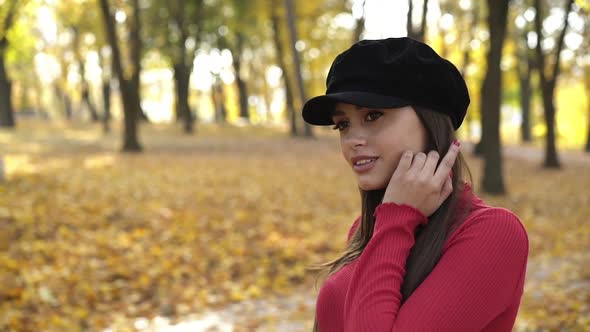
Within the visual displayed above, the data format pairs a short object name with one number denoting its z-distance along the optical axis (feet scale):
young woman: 5.12
